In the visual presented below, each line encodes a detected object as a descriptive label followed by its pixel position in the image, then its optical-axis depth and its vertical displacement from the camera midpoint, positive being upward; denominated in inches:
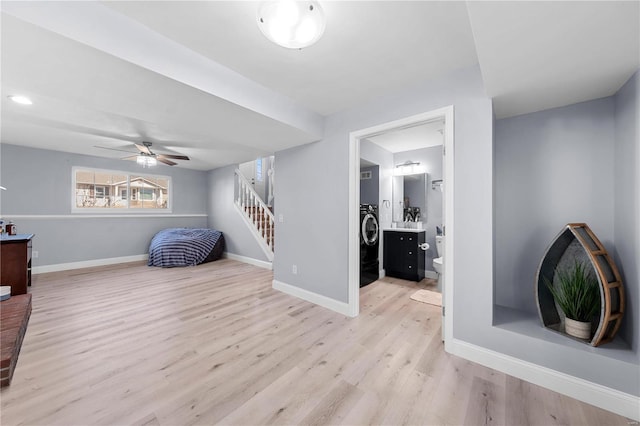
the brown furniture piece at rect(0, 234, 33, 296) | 118.0 -24.9
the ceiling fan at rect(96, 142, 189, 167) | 150.2 +36.7
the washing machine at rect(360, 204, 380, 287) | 143.9 -18.7
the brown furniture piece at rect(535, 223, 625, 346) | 59.7 -17.5
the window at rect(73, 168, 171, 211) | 194.1 +19.8
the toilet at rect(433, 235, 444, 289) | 122.4 -24.6
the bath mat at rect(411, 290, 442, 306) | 119.5 -43.4
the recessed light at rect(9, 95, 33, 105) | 85.2 +41.3
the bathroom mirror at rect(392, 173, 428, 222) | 169.8 +11.9
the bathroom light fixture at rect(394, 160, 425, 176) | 170.9 +33.0
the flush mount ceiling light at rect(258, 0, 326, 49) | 46.3 +38.3
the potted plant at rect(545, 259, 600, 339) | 64.5 -23.4
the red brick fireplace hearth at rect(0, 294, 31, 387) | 62.0 -37.5
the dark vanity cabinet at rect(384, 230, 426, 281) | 153.9 -26.8
